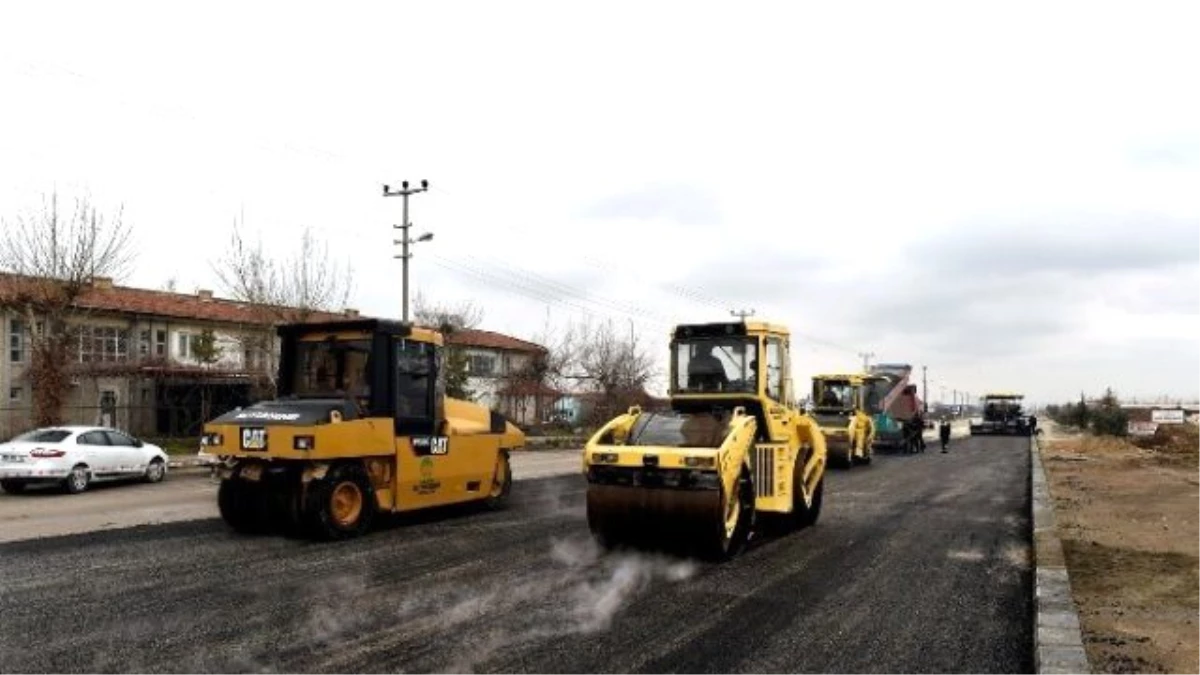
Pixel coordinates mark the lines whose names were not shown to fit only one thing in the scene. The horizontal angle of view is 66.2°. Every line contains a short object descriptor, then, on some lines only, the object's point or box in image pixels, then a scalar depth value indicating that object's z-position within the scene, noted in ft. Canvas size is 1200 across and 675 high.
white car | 57.72
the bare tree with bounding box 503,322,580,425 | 187.73
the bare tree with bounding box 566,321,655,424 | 179.11
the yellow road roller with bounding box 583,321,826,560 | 32.09
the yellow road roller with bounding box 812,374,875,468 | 80.84
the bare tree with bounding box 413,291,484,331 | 181.16
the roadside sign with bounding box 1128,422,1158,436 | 127.44
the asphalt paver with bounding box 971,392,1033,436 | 166.20
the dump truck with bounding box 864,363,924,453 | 107.24
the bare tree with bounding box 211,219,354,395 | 112.98
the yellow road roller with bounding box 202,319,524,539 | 37.35
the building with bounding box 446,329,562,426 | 186.60
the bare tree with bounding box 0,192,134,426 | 88.48
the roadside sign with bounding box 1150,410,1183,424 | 126.21
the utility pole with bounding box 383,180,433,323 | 117.31
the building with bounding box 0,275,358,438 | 121.70
